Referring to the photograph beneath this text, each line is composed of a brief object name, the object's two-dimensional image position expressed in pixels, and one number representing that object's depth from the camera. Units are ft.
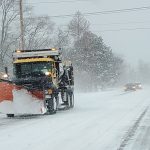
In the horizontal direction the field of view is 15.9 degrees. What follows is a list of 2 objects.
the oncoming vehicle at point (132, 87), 223.30
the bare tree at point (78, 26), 280.31
